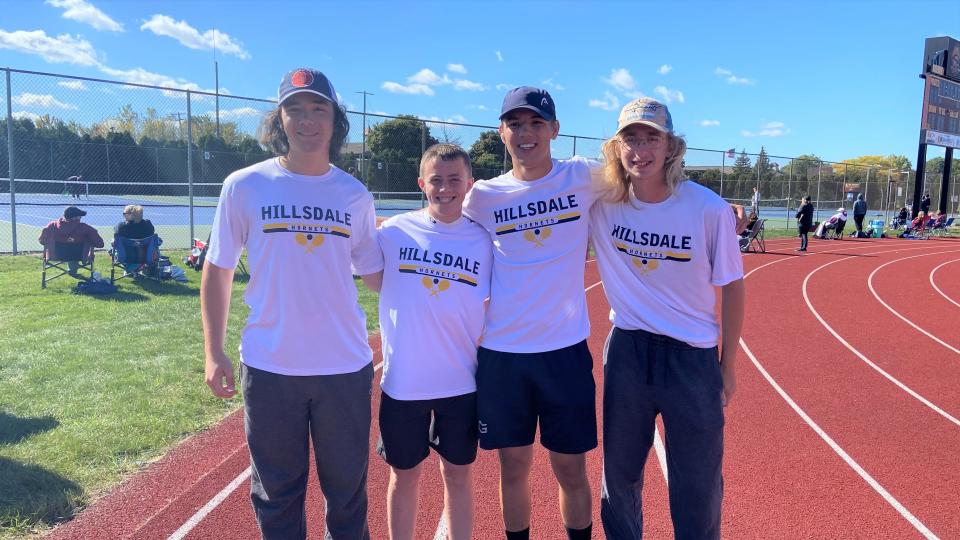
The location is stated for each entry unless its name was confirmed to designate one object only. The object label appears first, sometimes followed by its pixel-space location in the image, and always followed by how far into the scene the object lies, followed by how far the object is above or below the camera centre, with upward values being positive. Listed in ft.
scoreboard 88.12 +16.19
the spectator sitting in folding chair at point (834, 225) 75.70 -1.86
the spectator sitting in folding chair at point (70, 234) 28.22 -2.00
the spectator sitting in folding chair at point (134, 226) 30.05 -1.65
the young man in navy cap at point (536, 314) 8.13 -1.53
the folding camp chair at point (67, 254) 28.19 -2.98
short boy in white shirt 8.04 -1.86
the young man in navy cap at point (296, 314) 7.17 -1.43
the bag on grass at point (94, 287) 27.02 -4.32
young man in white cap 7.72 -1.45
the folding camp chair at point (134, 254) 29.25 -2.98
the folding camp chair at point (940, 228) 89.62 -2.29
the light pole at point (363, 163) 44.39 +2.72
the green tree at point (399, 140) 46.03 +4.76
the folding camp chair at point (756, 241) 55.11 -3.19
